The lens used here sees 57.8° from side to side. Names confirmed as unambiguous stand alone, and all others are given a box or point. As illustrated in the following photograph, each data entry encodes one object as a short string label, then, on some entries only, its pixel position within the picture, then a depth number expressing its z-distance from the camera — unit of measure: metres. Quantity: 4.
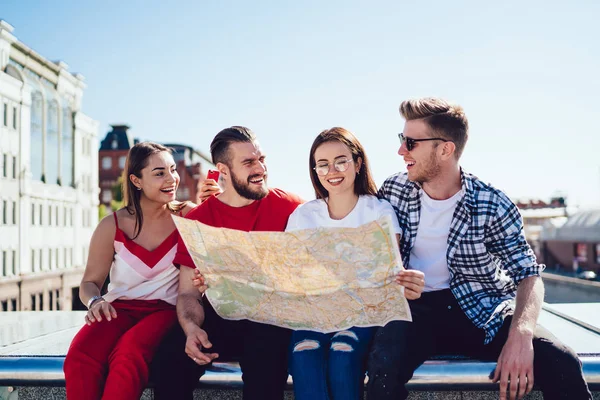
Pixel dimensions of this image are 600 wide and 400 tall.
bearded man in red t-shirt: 2.27
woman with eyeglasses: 2.14
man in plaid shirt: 2.07
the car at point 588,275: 33.91
